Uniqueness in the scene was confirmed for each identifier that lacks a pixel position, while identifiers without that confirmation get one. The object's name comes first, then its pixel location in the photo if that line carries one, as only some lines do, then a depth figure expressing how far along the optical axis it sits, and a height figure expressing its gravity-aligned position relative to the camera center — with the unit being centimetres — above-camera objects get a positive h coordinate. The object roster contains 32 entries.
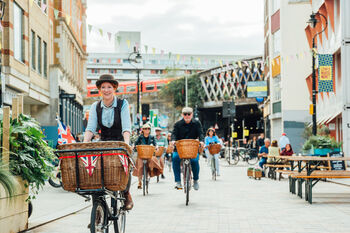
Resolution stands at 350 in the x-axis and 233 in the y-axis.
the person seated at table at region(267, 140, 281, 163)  2146 -85
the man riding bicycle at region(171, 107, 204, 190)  1171 -7
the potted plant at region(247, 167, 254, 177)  2083 -156
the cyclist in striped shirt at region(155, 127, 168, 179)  1798 -32
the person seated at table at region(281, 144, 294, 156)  2148 -85
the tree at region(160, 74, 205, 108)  8219 +524
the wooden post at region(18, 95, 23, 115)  773 +34
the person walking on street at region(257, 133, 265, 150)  3578 -86
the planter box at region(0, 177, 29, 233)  689 -101
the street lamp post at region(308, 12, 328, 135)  2501 +169
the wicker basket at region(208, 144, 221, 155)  1733 -58
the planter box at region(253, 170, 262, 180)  2012 -157
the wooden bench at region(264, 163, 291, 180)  1942 -140
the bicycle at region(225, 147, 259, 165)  3668 -174
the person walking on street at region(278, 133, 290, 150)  2881 -70
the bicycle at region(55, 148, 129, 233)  545 -75
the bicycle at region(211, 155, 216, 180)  1969 -128
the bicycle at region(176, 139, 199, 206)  1107 -46
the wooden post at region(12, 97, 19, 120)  764 +28
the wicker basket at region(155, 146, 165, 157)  1681 -62
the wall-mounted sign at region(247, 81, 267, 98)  5409 +362
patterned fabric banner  2864 +266
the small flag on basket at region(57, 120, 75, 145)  1492 -14
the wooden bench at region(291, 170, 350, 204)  1122 -94
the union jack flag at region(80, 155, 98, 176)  546 -30
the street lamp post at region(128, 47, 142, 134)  3369 +409
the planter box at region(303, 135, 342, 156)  1995 -60
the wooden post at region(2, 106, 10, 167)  702 +1
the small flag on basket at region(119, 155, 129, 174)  548 -30
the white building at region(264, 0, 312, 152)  4606 +456
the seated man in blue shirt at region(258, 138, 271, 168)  2222 -96
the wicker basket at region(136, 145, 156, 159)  1421 -54
